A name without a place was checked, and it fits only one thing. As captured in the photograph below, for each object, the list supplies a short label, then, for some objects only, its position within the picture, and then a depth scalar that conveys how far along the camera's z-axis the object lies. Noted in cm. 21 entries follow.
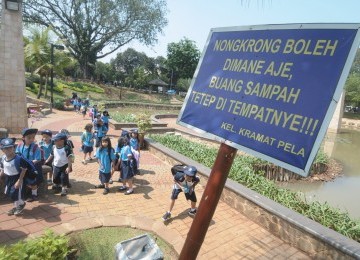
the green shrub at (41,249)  300
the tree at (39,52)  2314
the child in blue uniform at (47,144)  702
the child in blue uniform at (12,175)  534
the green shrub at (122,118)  1840
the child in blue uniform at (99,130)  1077
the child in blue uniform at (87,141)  931
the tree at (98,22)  3850
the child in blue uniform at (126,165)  704
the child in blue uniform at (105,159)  689
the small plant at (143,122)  1165
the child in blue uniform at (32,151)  612
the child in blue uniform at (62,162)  653
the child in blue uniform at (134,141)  817
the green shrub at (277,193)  579
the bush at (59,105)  2389
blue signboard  191
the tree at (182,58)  5456
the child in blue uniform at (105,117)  1216
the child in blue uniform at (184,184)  595
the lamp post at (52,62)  2145
